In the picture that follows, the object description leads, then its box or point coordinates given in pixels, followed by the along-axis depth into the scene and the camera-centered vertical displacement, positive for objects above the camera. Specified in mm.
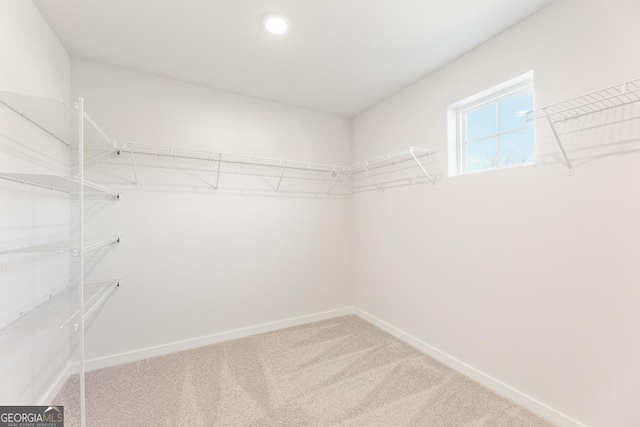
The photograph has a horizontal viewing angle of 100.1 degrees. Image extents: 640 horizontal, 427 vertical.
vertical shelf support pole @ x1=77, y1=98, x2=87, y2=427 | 1244 -129
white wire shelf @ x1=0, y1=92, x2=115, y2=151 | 1276 +555
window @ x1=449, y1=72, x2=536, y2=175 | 1785 +620
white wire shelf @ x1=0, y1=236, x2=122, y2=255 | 1228 -173
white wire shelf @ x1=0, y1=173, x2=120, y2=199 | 1248 +183
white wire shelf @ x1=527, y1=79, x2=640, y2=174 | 1276 +569
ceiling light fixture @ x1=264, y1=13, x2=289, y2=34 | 1653 +1211
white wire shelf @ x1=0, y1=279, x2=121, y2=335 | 1286 -547
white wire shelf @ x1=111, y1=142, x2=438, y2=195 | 2230 +463
